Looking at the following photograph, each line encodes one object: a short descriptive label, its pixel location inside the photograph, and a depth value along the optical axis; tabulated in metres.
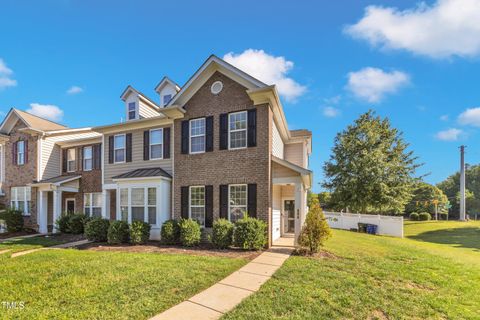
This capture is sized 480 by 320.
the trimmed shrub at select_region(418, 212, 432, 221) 38.88
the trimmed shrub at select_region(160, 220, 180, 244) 11.61
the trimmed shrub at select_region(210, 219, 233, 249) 10.70
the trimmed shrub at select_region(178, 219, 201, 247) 11.20
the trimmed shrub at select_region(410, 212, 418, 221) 40.19
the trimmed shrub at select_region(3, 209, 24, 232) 17.12
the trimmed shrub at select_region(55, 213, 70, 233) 15.57
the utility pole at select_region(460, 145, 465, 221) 34.84
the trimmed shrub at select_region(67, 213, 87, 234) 15.16
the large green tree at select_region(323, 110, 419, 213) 23.28
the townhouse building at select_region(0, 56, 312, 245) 11.41
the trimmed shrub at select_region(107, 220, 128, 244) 11.99
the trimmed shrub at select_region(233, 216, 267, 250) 10.26
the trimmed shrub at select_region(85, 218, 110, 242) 12.66
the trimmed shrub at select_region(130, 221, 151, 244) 11.84
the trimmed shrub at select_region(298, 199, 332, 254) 9.41
